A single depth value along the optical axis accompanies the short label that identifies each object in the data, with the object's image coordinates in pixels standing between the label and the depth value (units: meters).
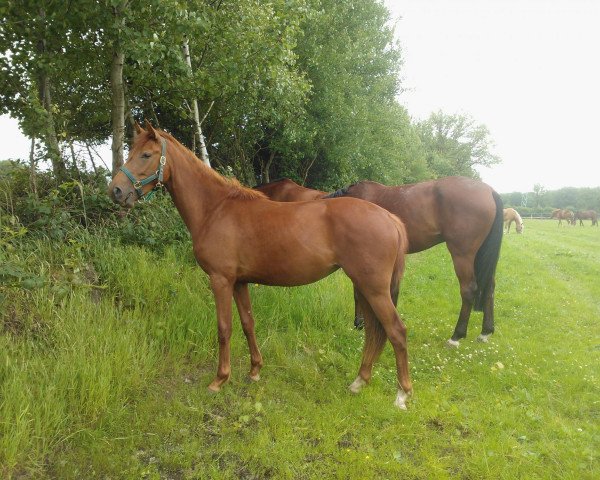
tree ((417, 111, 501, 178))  48.53
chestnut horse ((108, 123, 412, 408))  3.43
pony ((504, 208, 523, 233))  25.23
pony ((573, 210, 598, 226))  40.12
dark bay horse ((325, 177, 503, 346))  5.20
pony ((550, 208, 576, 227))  40.94
